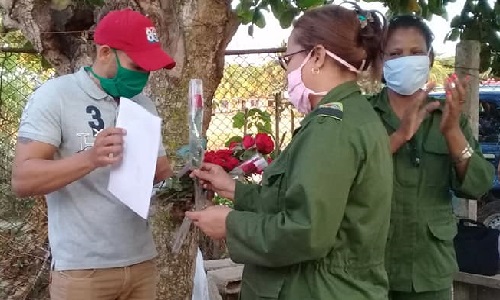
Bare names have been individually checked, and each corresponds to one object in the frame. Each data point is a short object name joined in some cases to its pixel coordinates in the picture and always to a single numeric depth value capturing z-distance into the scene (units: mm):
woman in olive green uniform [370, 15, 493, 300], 2760
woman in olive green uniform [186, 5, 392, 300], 1860
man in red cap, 2365
